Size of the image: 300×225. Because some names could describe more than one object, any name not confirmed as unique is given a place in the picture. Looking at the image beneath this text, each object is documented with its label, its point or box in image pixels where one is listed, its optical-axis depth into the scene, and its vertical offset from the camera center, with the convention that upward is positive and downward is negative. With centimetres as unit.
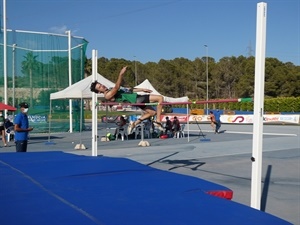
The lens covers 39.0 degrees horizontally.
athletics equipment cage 2413 +150
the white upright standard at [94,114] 1016 -42
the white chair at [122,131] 2106 -170
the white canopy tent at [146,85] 2205 +63
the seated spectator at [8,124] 1925 -128
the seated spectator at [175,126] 2223 -151
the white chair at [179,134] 2225 -195
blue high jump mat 289 -86
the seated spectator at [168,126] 2253 -153
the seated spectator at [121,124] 2100 -135
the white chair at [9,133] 1945 -173
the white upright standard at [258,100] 543 -3
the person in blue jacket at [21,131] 945 -78
